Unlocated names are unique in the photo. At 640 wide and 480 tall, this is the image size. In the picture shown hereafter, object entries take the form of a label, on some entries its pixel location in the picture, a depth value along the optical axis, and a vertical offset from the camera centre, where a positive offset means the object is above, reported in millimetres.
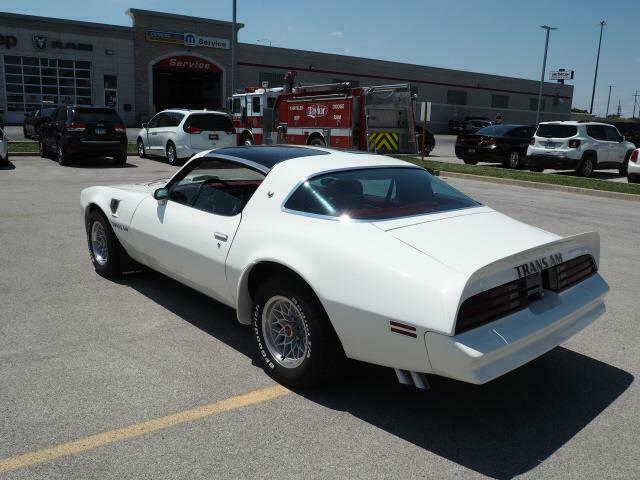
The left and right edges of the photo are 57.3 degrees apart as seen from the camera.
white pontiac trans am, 2947 -791
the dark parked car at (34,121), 20494 -310
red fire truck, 18141 +274
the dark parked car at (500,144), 20156 -410
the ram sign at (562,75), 57366 +5846
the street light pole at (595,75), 73125 +7709
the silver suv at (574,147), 17906 -351
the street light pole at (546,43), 47188 +7224
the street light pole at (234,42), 27023 +3650
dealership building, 37188 +3948
